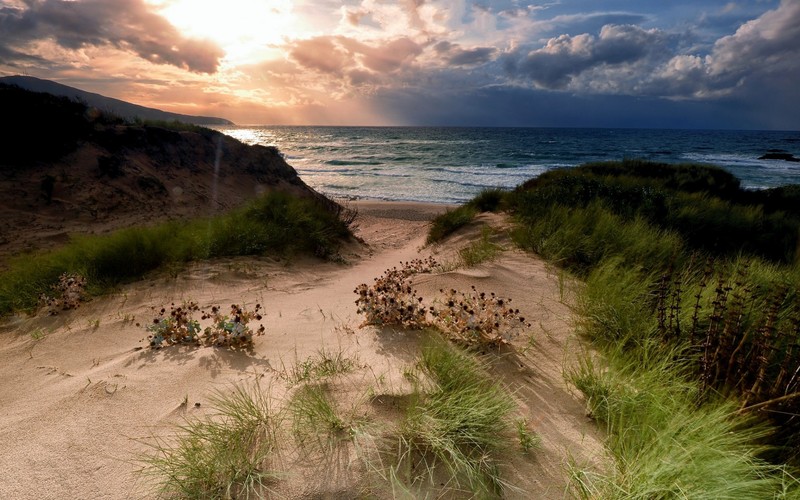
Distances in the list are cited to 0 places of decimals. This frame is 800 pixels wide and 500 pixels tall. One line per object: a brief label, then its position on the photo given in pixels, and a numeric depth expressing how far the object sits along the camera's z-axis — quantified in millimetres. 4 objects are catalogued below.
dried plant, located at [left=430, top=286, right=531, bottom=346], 3168
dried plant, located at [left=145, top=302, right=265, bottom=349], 3410
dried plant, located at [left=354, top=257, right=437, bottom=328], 3525
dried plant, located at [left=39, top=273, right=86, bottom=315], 4723
